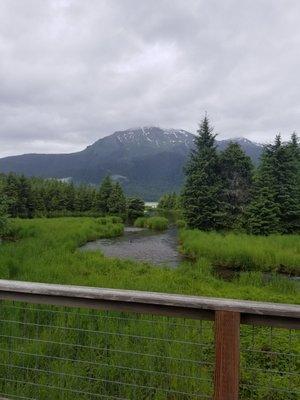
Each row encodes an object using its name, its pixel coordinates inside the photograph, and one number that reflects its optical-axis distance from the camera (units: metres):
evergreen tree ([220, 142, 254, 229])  29.19
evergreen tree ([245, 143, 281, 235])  25.92
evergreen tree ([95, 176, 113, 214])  61.12
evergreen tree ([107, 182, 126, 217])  59.41
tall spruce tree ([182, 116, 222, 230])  29.09
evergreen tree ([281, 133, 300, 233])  26.59
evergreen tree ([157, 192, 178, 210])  82.69
